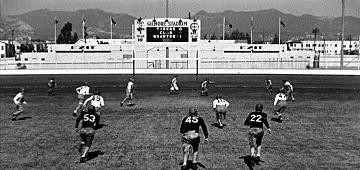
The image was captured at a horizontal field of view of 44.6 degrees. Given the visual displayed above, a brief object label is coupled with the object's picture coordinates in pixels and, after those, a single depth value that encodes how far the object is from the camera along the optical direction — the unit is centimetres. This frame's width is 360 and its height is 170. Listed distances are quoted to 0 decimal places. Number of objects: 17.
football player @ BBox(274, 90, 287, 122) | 2142
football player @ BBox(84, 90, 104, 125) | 2034
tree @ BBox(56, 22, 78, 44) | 14664
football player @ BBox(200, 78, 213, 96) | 3324
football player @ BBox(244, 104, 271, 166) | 1338
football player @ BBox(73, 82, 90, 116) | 2328
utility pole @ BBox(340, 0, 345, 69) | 6336
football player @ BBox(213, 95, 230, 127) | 1970
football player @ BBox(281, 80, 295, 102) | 2809
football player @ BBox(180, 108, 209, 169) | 1245
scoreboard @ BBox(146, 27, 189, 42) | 5966
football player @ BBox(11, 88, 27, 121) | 2205
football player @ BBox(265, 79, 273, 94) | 3575
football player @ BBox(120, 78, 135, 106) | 2592
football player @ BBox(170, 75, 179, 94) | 3381
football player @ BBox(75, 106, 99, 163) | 1337
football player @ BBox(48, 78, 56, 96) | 3395
